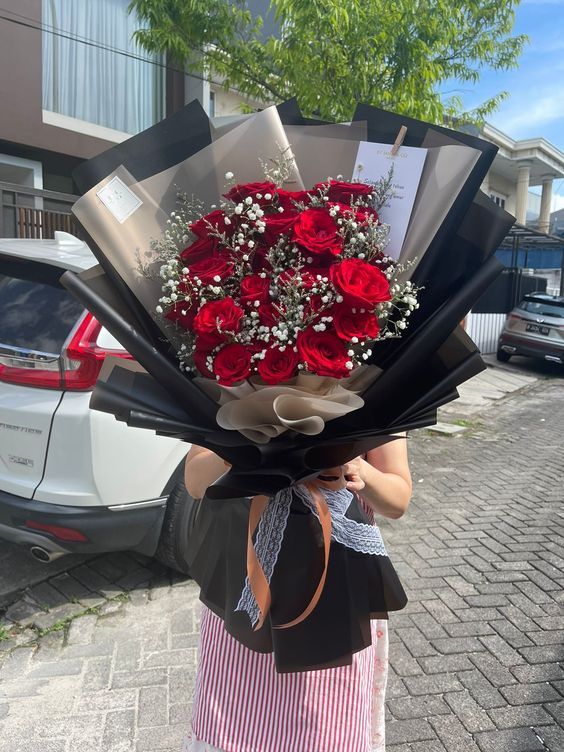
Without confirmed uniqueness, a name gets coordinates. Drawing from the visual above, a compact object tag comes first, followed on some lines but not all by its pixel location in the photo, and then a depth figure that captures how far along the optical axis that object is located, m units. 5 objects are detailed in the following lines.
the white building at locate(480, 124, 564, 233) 21.25
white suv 2.85
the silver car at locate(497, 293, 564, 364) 13.34
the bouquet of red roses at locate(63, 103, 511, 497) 1.17
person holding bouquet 1.49
